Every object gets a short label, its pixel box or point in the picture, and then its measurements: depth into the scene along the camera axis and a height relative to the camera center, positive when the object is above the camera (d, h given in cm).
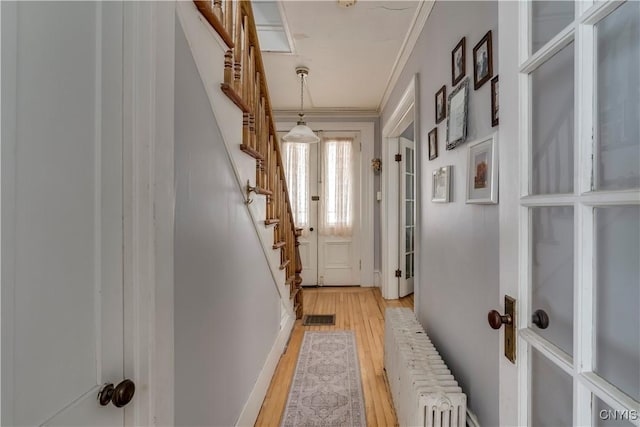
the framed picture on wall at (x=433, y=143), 192 +45
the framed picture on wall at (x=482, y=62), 122 +63
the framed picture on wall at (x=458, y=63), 148 +76
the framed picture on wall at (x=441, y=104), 175 +64
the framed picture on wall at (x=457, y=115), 144 +49
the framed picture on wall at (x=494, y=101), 116 +43
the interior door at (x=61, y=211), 47 +0
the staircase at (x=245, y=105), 109 +52
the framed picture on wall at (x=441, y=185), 167 +16
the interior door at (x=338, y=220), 457 -15
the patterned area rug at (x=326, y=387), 173 -117
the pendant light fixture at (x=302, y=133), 323 +84
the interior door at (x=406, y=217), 407 -7
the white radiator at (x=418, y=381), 122 -75
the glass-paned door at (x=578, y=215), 53 -1
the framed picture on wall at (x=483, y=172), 117 +17
